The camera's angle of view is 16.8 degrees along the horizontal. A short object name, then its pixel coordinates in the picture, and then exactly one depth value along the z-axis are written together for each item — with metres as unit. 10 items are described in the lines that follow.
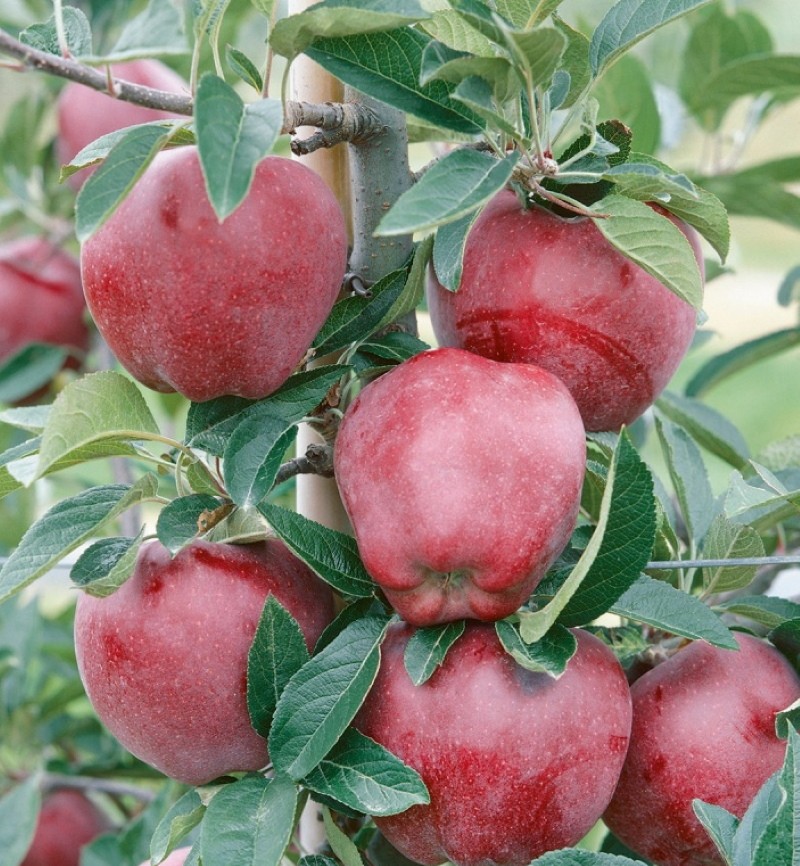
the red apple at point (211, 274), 0.73
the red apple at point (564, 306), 0.77
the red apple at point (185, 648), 0.76
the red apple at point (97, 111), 1.11
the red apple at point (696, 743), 0.79
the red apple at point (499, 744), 0.75
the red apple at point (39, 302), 1.23
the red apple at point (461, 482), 0.73
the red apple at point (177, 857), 0.83
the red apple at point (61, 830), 1.08
